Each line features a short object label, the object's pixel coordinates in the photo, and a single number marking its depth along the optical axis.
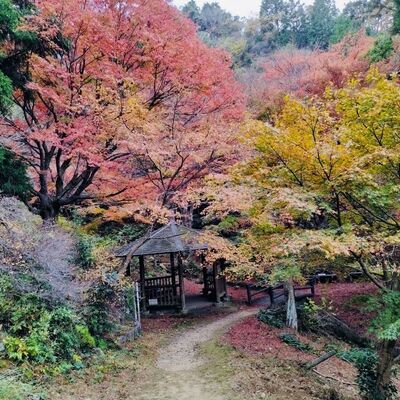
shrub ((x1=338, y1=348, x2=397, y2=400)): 6.94
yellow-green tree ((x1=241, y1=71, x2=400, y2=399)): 5.96
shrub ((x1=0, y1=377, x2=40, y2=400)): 4.75
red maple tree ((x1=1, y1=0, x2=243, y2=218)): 9.91
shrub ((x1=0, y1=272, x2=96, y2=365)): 6.29
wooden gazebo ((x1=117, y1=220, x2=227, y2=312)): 12.83
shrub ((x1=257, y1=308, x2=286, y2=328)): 12.03
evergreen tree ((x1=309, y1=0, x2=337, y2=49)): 37.88
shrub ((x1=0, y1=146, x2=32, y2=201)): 10.09
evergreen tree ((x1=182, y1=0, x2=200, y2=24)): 45.77
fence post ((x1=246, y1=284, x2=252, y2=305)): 15.80
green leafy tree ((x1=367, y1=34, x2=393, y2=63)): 20.19
